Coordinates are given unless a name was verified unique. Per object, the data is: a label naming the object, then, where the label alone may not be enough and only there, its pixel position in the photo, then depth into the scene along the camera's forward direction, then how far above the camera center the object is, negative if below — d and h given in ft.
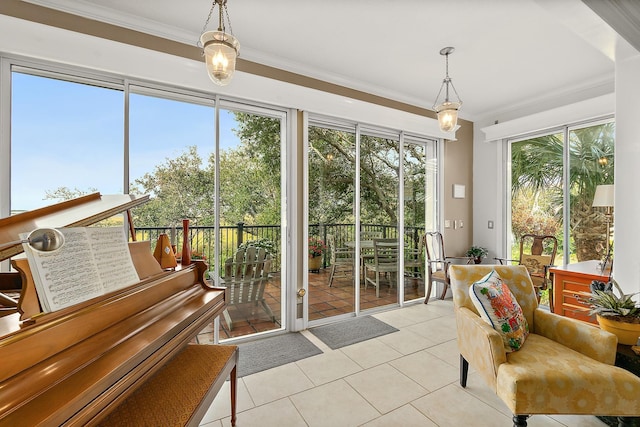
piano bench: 3.65 -2.62
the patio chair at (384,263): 12.32 -2.10
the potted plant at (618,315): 5.40 -1.94
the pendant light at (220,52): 5.65 +3.28
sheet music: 3.00 -0.66
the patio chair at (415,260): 13.26 -2.12
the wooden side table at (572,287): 7.87 -2.08
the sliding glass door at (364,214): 10.94 +0.03
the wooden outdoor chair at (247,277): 9.25 -2.10
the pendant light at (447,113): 8.70 +3.15
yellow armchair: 4.60 -2.65
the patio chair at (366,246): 11.90 -1.32
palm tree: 11.16 +1.77
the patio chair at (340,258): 11.34 -1.76
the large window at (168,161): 6.89 +1.49
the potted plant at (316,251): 10.72 -1.39
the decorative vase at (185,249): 6.14 -0.76
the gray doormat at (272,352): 7.75 -4.11
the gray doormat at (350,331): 9.34 -4.11
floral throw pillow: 5.55 -1.94
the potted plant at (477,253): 13.96 -1.88
